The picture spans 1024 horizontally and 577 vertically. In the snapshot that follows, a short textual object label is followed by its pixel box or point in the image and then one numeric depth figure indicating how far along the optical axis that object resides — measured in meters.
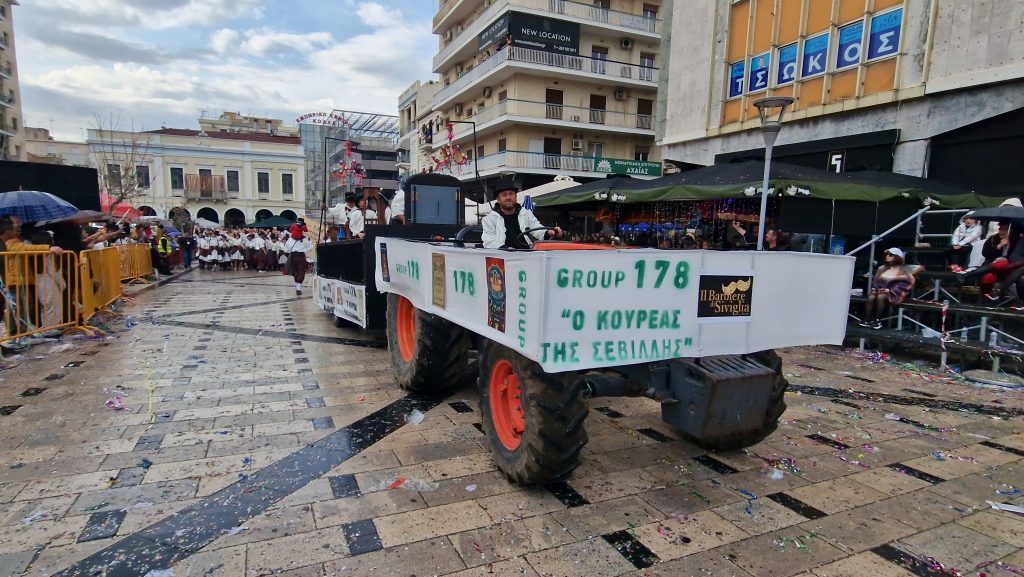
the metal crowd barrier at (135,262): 13.76
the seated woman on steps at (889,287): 7.64
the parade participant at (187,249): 22.25
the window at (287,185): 48.00
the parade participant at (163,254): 17.16
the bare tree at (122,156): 34.94
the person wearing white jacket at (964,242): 8.26
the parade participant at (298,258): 13.30
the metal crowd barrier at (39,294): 6.98
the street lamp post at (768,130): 7.07
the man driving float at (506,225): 4.72
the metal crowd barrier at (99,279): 8.24
